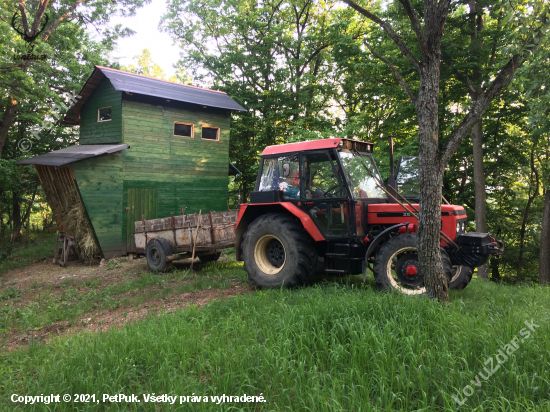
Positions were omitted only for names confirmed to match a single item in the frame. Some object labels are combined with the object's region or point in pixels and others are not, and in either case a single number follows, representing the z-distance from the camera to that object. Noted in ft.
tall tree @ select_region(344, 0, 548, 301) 13.02
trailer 27.86
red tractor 15.84
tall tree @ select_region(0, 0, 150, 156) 33.45
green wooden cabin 37.86
